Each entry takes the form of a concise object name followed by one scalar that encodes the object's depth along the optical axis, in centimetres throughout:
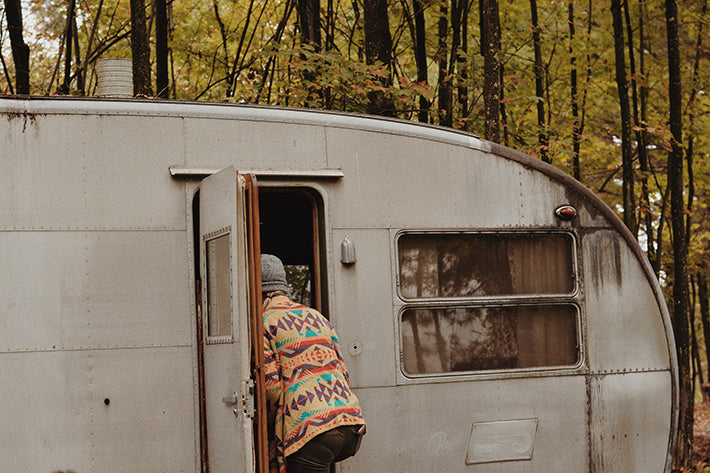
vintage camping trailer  470
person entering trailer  448
